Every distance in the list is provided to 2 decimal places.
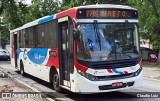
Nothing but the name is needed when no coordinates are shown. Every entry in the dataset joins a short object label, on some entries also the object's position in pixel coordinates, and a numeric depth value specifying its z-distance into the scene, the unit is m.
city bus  10.32
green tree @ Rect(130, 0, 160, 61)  30.80
